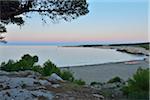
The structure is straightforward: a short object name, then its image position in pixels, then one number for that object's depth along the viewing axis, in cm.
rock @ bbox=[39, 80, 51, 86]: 332
